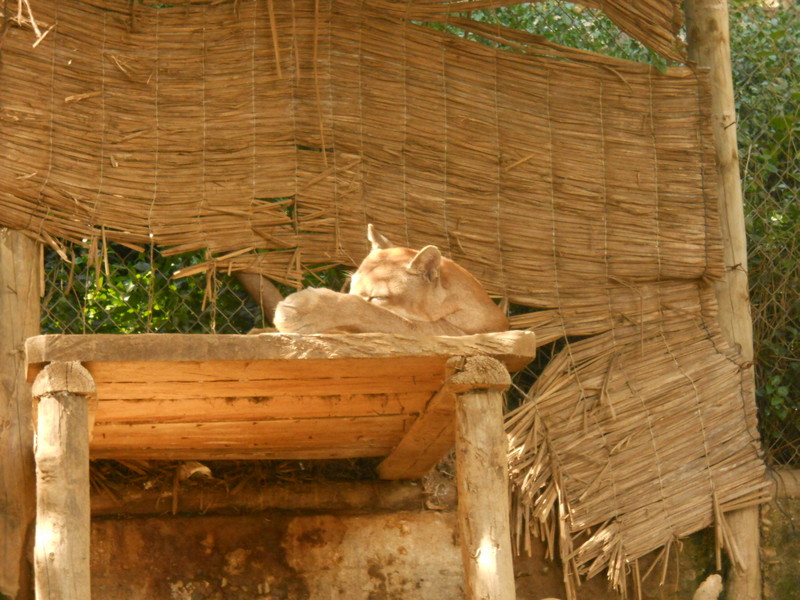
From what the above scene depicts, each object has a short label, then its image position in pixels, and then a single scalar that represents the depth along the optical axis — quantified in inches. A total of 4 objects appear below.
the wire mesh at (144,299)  345.7
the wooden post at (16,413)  308.8
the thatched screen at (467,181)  341.1
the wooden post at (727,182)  387.2
